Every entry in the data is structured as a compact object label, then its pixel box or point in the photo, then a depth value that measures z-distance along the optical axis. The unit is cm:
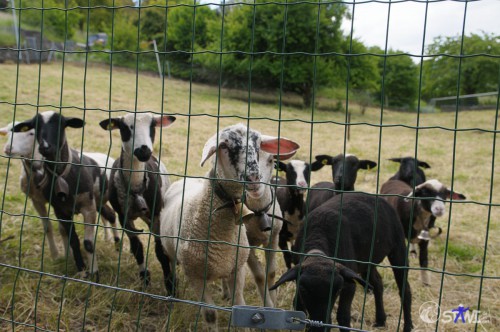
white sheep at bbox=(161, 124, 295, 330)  310
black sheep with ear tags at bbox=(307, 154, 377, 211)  497
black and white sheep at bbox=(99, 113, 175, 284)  414
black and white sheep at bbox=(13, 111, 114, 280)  433
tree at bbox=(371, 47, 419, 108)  3747
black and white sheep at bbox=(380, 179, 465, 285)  502
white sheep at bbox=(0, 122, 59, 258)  470
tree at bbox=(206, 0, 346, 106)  2503
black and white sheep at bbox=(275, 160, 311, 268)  481
